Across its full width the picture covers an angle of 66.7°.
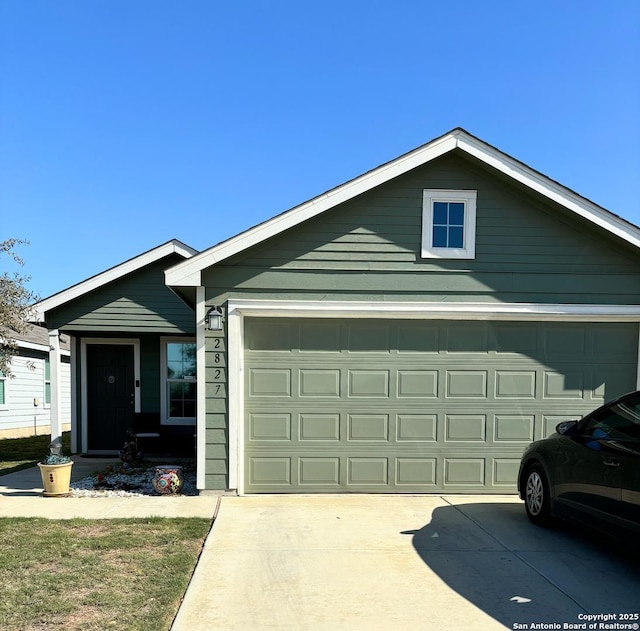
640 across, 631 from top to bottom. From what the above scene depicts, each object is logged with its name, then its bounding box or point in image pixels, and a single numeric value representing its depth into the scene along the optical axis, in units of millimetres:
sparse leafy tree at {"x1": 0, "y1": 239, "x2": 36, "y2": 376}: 9391
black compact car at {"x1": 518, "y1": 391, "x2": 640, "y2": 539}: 3936
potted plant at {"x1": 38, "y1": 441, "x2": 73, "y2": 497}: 6457
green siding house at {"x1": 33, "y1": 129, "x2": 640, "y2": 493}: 6469
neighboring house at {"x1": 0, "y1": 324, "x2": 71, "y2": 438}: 14984
